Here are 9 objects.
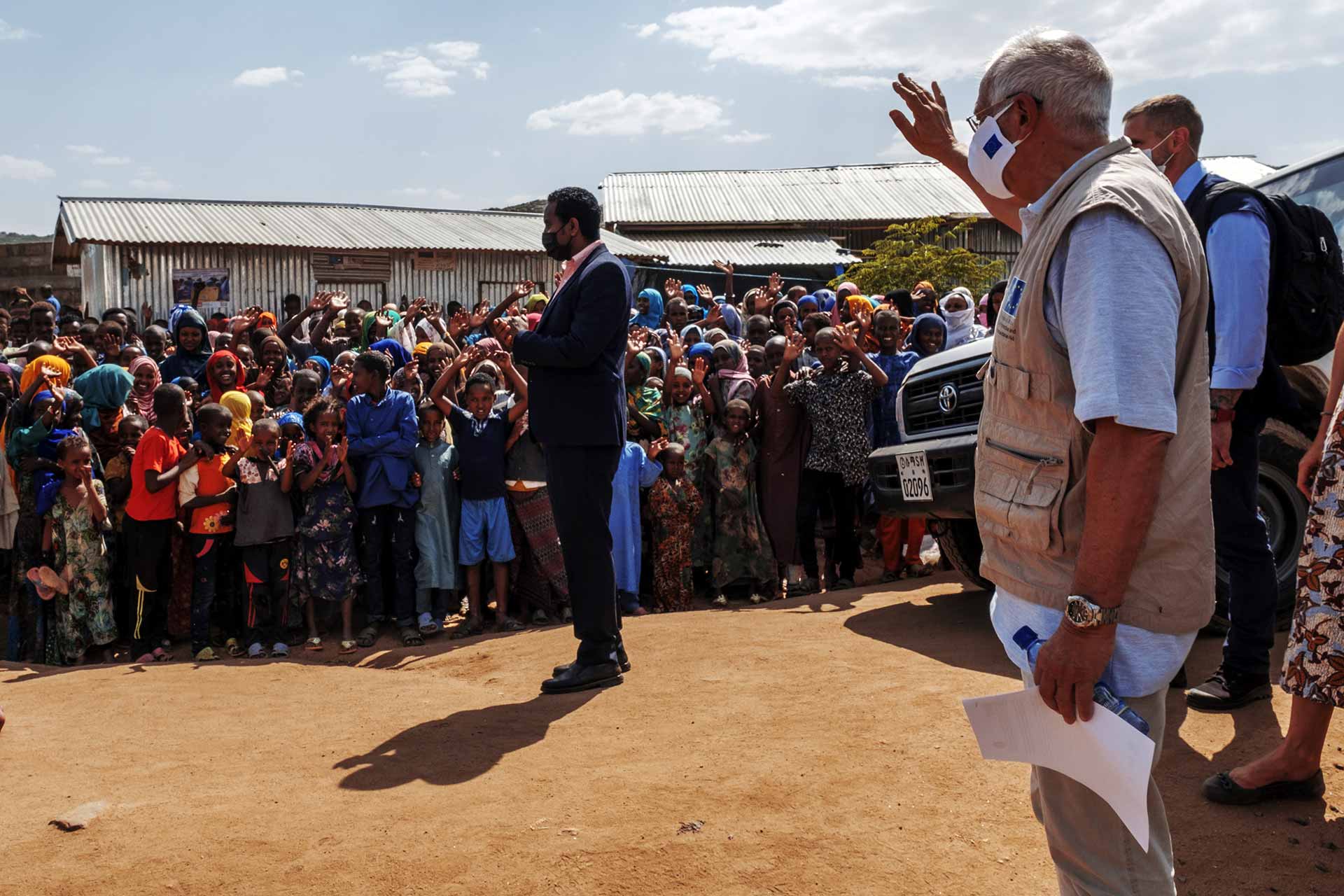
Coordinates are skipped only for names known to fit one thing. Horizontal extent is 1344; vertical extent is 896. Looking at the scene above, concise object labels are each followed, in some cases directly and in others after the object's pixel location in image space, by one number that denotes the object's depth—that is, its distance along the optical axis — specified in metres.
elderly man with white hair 1.86
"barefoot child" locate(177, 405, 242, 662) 6.97
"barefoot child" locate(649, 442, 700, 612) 7.87
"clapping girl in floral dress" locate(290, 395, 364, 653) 7.09
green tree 20.91
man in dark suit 4.91
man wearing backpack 3.76
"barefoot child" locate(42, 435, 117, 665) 6.87
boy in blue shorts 7.33
